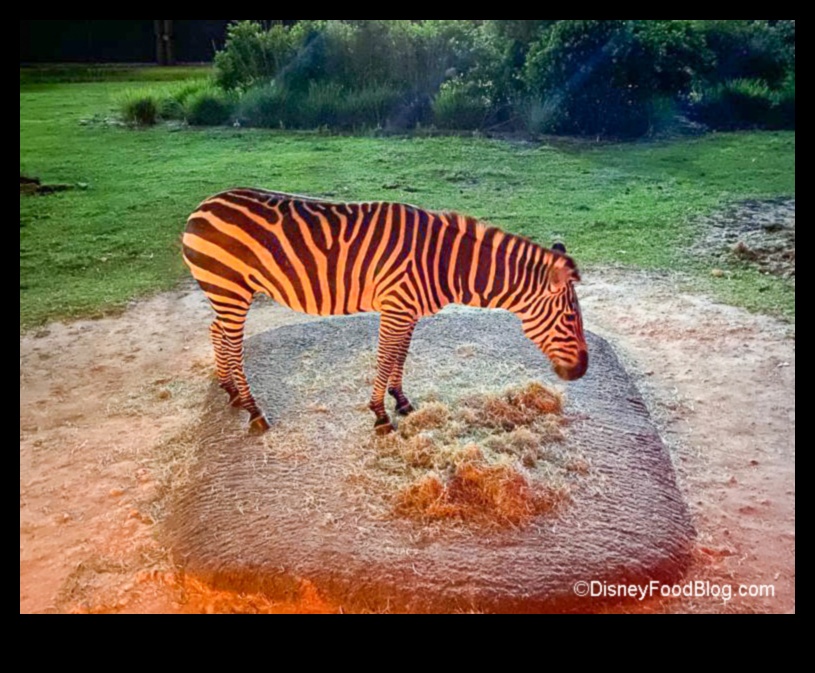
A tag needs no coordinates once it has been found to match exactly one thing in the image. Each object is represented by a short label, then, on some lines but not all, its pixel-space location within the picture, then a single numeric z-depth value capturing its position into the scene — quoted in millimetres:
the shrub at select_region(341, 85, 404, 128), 8320
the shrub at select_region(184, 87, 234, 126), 7220
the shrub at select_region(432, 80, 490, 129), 8758
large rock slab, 3043
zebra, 3900
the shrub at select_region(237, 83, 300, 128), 7844
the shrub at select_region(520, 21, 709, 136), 9055
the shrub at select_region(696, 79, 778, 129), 9383
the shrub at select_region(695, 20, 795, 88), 9289
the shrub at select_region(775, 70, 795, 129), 9438
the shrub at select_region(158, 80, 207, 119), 6863
